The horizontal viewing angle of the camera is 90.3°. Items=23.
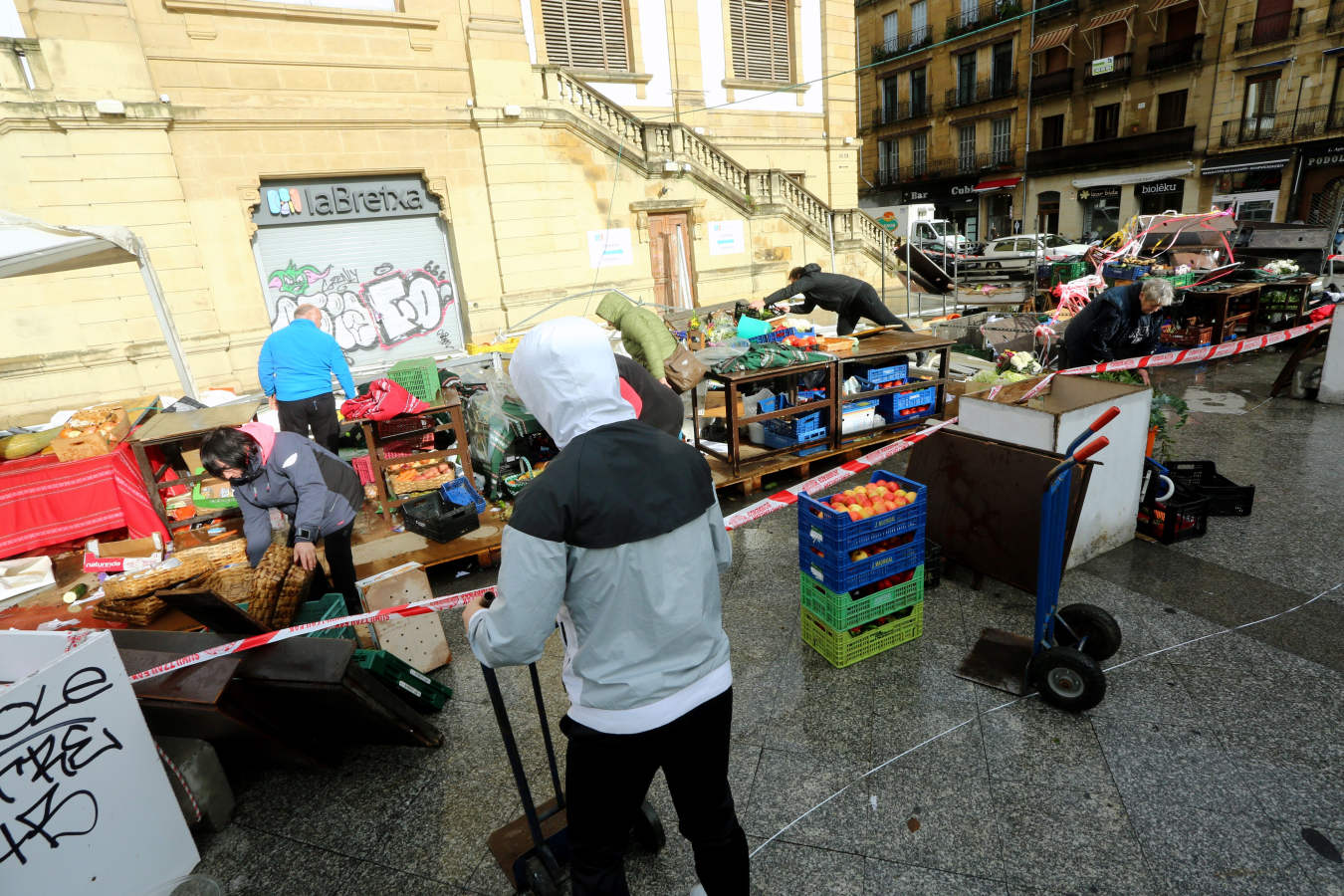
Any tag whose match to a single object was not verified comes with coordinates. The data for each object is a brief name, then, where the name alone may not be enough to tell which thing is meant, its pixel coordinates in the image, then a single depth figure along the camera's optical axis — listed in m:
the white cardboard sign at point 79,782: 2.37
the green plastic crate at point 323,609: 4.08
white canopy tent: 5.98
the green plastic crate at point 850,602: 3.97
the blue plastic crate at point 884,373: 7.37
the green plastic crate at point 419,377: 7.66
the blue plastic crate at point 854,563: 3.87
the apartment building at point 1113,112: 26.12
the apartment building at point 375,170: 10.24
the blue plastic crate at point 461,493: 6.05
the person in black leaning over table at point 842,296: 9.30
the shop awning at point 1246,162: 26.50
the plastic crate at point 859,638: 4.07
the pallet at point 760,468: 6.58
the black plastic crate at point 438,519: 5.65
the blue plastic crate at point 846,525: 3.80
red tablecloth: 6.02
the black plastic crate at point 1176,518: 5.19
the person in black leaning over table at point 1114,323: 6.88
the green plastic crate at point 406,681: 3.75
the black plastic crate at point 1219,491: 5.55
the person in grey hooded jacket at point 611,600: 1.87
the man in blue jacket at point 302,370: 6.68
